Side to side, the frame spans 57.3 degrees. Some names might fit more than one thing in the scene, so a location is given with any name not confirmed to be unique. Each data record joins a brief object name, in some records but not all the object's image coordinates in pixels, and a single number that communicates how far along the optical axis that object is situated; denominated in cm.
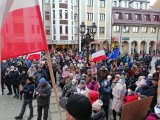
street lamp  922
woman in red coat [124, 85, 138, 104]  413
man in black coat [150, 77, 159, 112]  381
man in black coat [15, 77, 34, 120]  498
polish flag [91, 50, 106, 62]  729
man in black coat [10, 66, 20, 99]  697
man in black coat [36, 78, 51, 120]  461
